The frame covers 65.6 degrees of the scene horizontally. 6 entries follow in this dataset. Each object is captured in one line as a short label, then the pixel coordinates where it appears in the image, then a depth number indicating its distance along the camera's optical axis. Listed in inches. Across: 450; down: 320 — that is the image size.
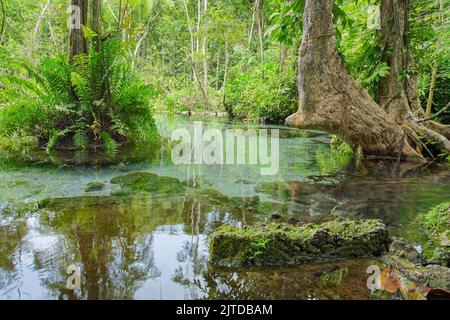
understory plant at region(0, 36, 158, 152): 210.7
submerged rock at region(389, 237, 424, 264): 79.7
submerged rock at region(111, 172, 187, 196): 138.0
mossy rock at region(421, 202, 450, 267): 80.7
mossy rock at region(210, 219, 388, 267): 79.7
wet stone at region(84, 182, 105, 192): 136.5
